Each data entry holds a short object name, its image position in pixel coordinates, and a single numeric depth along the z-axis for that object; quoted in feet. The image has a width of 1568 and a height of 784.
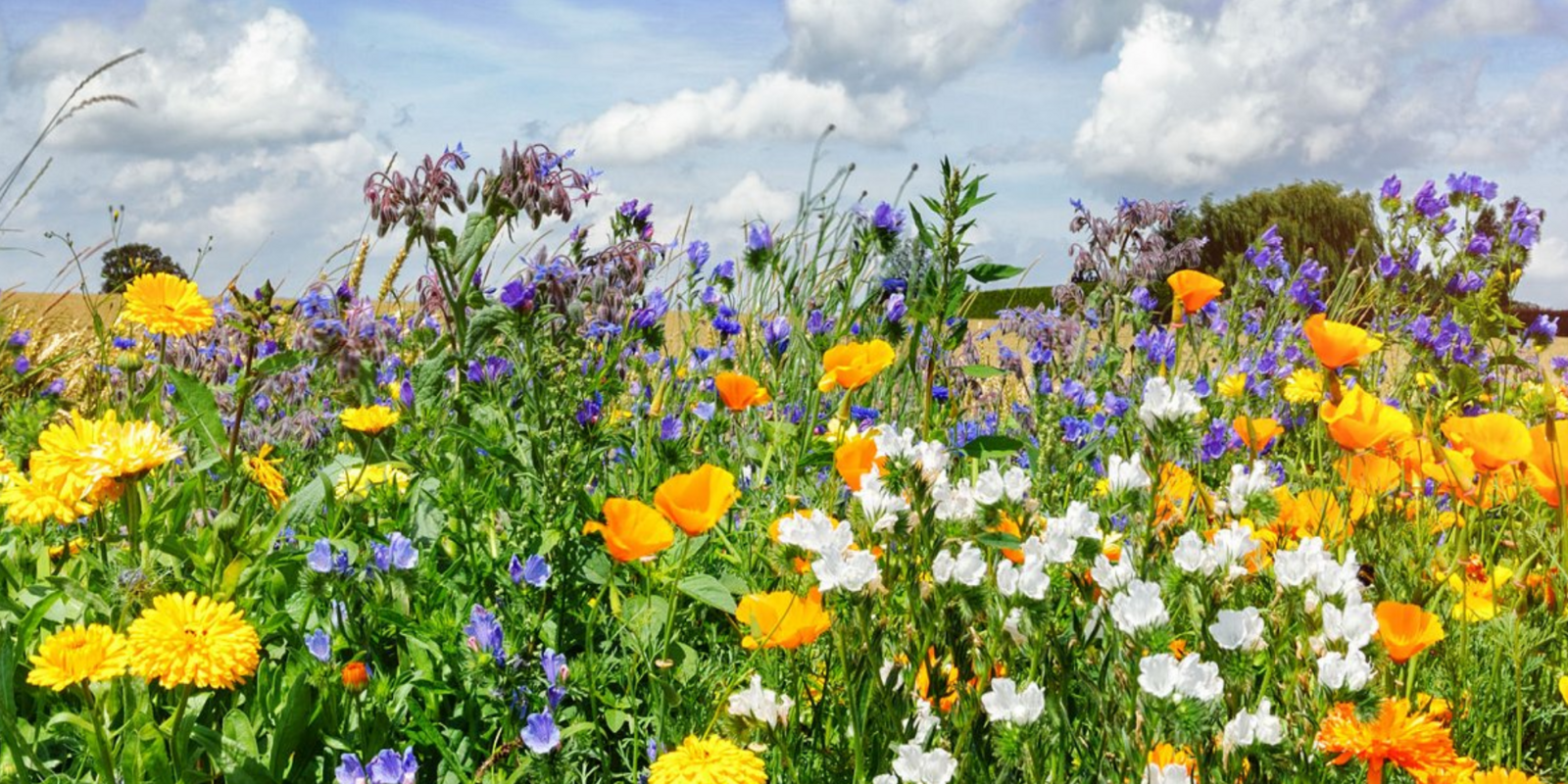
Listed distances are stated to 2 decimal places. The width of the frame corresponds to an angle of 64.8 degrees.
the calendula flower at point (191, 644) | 4.99
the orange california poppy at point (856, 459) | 5.84
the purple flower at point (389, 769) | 5.27
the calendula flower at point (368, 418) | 7.34
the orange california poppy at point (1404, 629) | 4.97
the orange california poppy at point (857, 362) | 7.13
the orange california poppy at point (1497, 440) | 6.40
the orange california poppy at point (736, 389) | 7.80
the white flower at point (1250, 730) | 4.34
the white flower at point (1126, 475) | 5.15
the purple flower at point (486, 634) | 5.98
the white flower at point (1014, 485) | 5.14
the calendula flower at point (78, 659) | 4.95
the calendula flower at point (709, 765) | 4.71
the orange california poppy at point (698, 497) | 5.54
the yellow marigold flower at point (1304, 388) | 9.98
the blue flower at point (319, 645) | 5.85
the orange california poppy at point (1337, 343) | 7.16
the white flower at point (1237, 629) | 4.56
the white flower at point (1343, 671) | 4.43
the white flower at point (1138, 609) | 4.33
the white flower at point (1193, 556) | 4.76
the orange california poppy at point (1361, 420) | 6.59
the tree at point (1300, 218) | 76.48
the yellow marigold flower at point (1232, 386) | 10.47
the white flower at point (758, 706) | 5.09
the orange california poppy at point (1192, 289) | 7.85
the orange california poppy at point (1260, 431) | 7.95
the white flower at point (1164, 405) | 5.02
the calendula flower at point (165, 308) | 7.66
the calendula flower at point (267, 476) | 8.23
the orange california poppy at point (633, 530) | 5.65
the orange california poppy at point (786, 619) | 5.39
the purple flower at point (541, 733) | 5.48
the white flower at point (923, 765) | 4.34
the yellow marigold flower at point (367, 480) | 7.57
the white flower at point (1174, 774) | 4.27
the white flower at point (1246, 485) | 5.84
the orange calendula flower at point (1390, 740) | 4.45
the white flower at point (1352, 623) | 4.61
